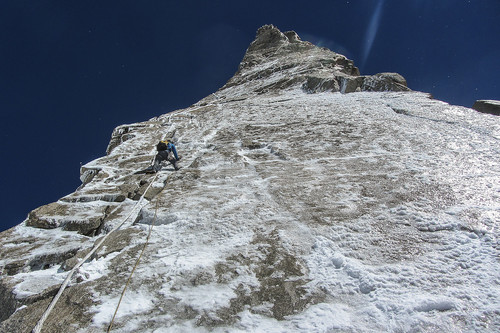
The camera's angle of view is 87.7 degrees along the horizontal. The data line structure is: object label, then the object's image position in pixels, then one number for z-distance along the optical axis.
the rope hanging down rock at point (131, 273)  2.42
